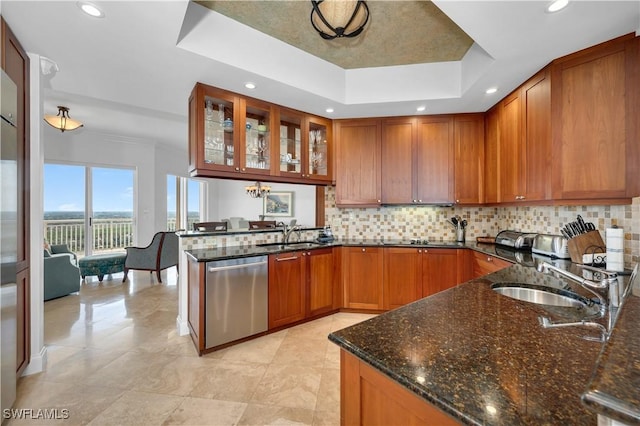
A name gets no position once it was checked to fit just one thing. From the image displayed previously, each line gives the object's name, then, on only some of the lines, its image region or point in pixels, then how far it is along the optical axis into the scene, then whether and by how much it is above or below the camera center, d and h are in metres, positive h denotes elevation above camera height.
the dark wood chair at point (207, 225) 4.44 -0.22
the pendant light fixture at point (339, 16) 1.50 +1.16
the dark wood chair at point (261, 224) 5.43 -0.25
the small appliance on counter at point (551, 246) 2.11 -0.29
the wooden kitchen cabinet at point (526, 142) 2.11 +0.61
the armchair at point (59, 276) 3.56 -0.87
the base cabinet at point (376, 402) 0.63 -0.51
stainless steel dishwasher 2.31 -0.80
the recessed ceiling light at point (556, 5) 1.46 +1.15
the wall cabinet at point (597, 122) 1.69 +0.61
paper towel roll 1.61 -0.23
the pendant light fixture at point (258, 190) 5.97 +0.51
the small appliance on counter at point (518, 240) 2.60 -0.29
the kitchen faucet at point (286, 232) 3.22 -0.25
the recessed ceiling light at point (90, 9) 1.53 +1.20
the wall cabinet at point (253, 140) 2.53 +0.78
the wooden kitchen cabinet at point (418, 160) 3.19 +0.63
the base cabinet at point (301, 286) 2.68 -0.80
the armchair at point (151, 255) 4.42 -0.72
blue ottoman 4.27 -0.86
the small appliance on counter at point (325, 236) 3.32 -0.31
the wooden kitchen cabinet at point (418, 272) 2.97 -0.69
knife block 1.87 -0.24
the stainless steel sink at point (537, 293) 1.35 -0.45
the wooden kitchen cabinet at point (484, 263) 2.35 -0.50
